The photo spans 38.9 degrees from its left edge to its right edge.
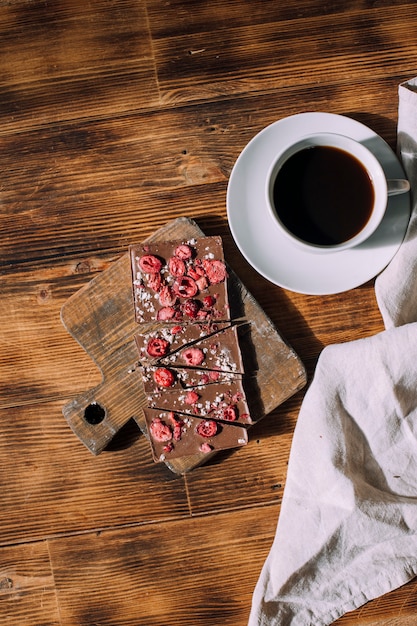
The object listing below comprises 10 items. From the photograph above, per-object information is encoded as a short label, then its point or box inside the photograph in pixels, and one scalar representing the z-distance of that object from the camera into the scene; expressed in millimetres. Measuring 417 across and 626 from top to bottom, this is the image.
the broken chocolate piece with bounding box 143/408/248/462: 939
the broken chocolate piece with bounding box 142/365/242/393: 942
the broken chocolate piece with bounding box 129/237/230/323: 931
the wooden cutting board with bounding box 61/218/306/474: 959
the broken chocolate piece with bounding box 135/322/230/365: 944
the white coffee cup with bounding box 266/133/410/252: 869
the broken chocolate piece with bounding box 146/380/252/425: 939
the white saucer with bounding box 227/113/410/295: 922
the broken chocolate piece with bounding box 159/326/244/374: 938
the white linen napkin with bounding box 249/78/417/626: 949
